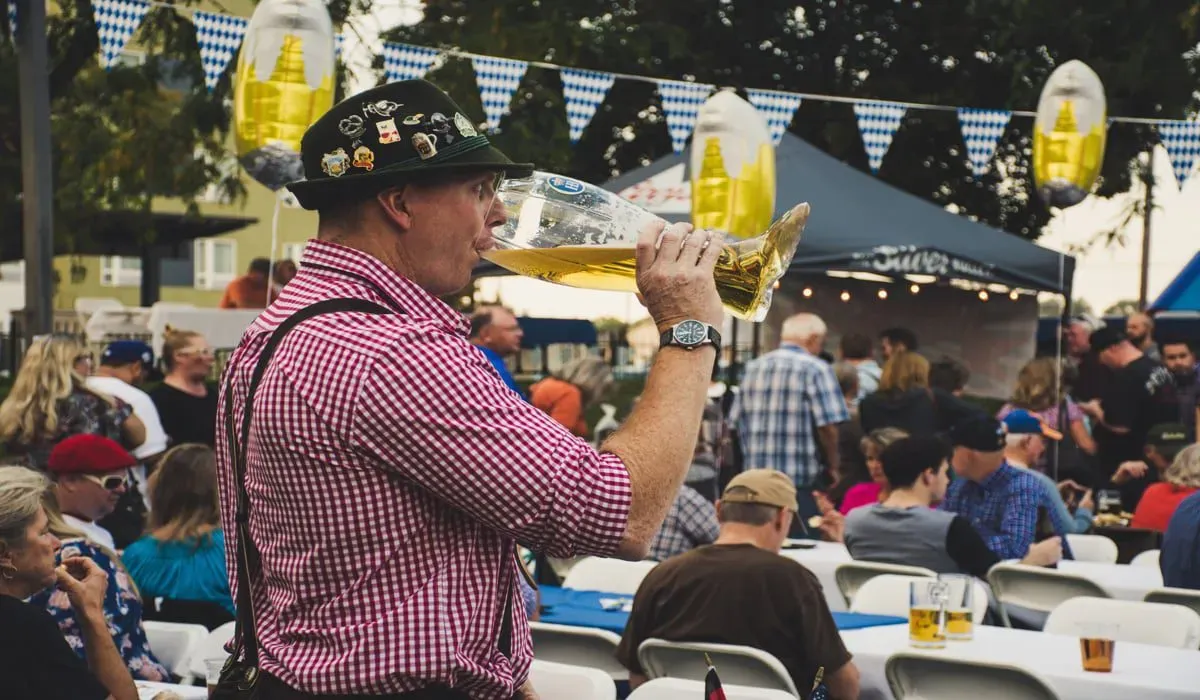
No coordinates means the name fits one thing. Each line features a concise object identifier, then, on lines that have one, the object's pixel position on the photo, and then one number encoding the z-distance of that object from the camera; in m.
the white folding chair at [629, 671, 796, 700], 3.96
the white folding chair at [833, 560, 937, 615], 6.29
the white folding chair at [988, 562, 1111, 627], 6.30
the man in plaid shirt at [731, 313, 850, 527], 9.61
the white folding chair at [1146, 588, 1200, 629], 5.71
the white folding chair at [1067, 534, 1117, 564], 7.85
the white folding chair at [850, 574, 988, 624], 5.94
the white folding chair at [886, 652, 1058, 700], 4.37
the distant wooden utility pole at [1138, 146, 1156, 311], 19.17
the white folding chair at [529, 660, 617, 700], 4.06
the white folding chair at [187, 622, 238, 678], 4.85
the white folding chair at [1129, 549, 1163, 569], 7.38
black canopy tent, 11.08
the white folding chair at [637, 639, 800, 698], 4.51
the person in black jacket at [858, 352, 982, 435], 9.72
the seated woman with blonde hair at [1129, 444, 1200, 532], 7.47
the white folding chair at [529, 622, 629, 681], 4.99
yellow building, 42.91
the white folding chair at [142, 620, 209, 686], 4.91
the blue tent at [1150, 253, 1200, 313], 12.88
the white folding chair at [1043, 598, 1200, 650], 5.35
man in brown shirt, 4.67
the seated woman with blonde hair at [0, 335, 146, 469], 6.89
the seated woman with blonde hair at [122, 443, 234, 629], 5.40
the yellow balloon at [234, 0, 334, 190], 7.68
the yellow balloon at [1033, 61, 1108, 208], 10.63
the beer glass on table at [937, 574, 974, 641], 5.10
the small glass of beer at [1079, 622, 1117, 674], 4.61
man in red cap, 5.49
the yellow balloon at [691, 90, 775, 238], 9.90
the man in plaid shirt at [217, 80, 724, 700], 1.80
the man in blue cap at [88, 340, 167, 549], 6.94
